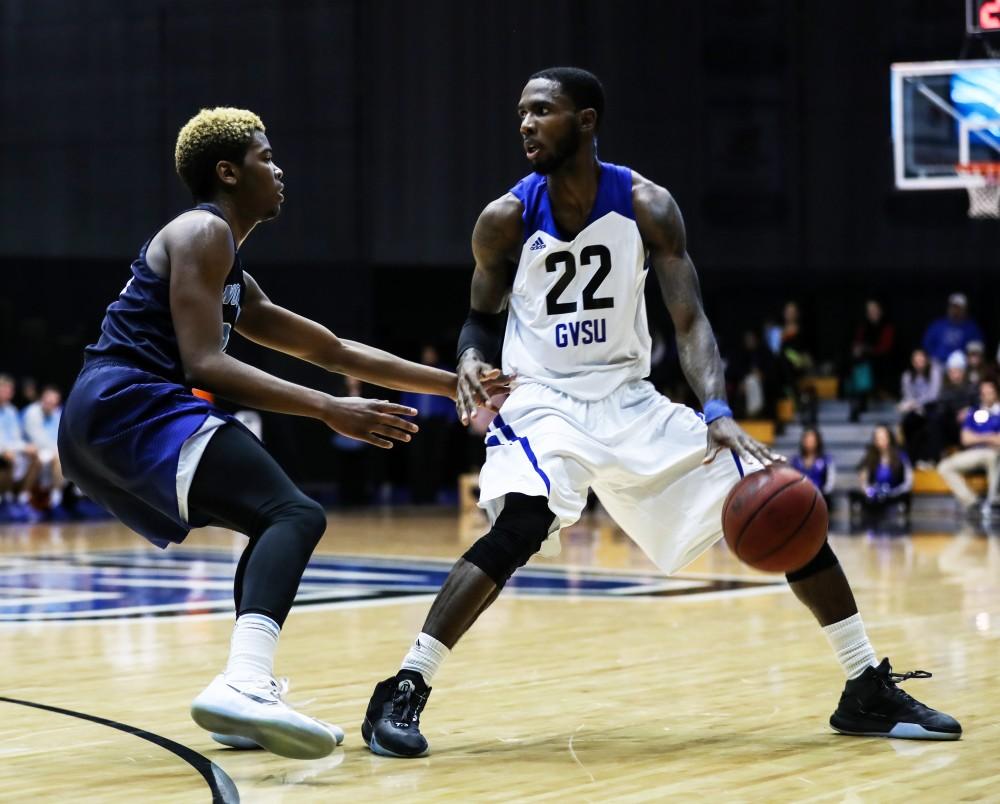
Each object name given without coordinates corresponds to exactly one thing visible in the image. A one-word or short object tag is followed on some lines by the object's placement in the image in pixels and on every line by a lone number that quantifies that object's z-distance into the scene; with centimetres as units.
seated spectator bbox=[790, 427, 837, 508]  1548
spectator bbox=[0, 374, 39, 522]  1703
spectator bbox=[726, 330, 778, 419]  1859
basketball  434
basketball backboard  1472
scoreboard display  1437
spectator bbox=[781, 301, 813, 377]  1936
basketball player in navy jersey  404
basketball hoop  1512
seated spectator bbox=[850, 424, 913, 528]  1559
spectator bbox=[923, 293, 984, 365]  1791
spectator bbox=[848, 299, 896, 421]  1900
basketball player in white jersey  447
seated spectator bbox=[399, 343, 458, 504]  1964
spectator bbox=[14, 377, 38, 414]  1797
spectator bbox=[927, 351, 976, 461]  1602
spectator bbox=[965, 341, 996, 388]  1655
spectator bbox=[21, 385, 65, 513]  1717
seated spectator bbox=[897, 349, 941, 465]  1645
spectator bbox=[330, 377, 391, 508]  1967
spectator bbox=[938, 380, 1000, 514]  1524
